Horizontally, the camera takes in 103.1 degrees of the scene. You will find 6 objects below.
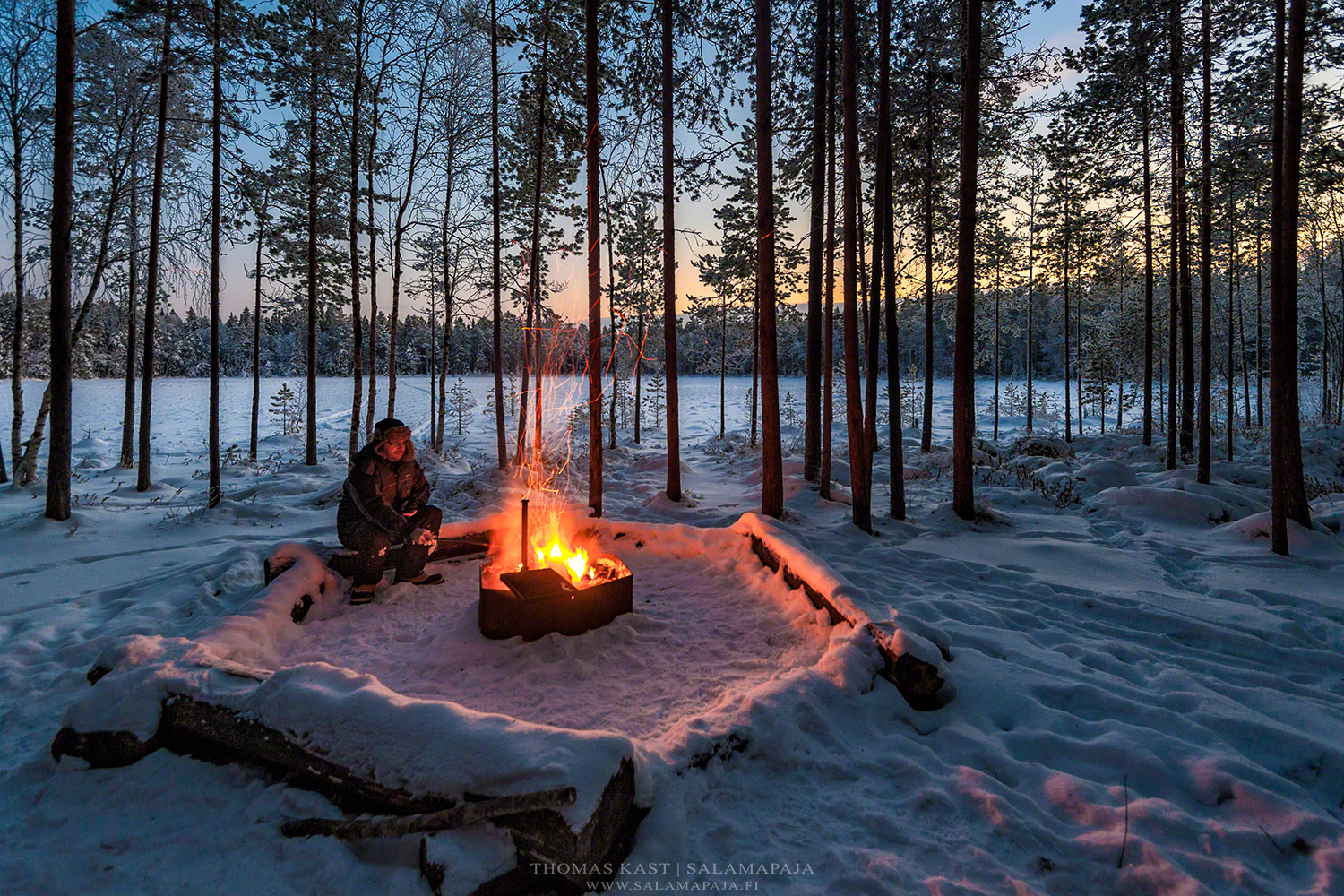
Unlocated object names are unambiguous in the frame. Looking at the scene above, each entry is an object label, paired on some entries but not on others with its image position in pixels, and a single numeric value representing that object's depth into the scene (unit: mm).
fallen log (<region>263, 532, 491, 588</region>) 5461
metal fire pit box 4258
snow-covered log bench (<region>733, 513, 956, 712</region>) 3289
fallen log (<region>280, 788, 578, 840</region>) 1963
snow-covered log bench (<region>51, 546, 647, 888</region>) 1999
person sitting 5168
